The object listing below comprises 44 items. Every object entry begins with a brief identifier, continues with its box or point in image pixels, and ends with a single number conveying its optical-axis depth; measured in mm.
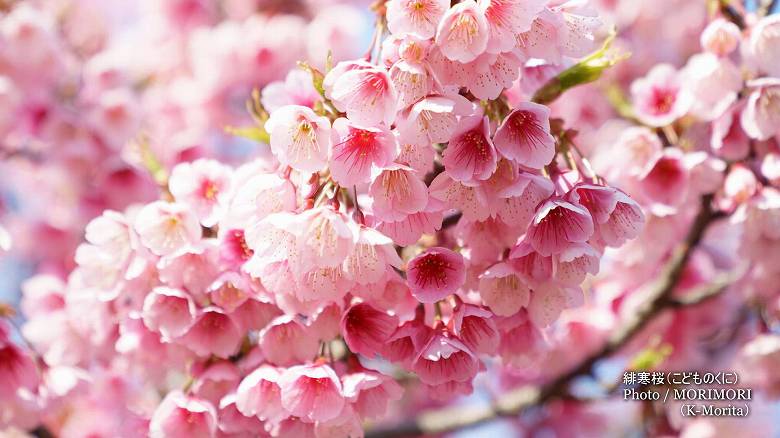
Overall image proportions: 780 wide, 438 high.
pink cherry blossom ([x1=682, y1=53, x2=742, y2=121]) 1085
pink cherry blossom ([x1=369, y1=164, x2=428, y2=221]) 993
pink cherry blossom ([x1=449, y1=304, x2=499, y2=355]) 1014
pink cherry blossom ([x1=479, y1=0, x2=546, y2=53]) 989
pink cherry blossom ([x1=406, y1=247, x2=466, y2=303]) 1003
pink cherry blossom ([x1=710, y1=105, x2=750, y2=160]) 1088
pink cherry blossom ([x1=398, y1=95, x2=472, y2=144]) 987
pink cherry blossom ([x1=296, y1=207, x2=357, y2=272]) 985
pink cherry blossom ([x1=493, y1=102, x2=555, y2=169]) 997
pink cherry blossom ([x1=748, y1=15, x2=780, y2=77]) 1074
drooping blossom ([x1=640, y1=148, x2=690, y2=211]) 1095
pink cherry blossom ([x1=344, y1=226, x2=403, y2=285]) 990
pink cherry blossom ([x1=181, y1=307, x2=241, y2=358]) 1033
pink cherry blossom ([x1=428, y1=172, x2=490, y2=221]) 1002
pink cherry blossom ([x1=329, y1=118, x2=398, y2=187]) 990
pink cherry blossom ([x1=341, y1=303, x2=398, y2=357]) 1016
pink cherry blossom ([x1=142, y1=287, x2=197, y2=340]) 1030
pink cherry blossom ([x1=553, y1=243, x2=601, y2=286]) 995
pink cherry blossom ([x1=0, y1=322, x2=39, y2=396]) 1074
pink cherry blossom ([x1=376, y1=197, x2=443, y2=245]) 1002
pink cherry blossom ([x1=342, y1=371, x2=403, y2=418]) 1015
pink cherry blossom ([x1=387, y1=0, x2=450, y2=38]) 992
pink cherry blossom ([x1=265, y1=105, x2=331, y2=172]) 996
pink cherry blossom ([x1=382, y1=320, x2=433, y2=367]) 1012
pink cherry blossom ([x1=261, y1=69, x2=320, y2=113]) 1038
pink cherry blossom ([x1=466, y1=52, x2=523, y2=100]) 994
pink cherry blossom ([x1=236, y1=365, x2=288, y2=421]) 1017
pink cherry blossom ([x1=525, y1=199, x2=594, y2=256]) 992
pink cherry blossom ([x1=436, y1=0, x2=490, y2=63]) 985
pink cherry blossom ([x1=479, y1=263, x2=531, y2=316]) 1016
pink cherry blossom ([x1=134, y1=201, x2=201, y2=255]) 1031
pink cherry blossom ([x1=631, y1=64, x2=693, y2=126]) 1113
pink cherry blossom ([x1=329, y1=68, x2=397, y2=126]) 988
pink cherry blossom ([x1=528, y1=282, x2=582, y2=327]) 1018
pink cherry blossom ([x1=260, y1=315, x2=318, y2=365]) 1021
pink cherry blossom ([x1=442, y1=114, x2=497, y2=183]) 993
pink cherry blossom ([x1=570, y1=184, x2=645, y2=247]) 1002
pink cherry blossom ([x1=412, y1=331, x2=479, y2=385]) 1005
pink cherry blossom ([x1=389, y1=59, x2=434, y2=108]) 991
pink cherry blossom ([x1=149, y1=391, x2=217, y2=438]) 1035
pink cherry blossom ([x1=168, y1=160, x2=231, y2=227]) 1045
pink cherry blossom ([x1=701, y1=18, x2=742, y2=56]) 1086
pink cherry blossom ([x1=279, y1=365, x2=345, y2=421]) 1008
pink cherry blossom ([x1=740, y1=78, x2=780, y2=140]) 1072
